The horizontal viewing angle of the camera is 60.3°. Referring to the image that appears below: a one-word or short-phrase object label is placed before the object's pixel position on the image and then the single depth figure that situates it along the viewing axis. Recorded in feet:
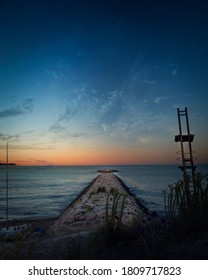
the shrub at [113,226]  9.12
